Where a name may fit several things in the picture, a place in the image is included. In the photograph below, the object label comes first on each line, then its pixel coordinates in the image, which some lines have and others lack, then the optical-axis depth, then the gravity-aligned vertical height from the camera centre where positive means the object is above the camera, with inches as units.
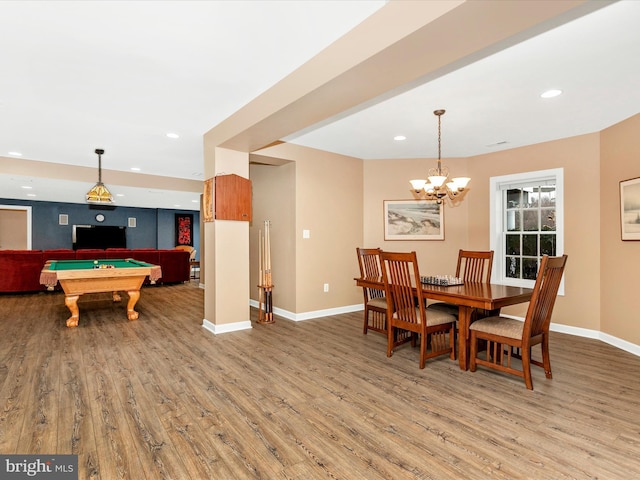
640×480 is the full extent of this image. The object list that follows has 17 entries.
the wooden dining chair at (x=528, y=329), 102.8 -28.2
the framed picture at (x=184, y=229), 529.7 +17.4
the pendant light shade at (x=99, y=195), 196.1 +25.6
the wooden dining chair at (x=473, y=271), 141.3 -13.9
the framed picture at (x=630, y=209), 138.5 +12.8
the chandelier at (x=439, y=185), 139.6 +22.8
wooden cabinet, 163.6 +20.3
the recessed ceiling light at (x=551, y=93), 119.4 +51.2
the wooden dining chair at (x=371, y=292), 151.8 -24.7
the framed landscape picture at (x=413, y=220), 216.4 +12.5
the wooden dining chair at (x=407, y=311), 120.6 -26.2
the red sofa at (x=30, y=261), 266.4 -16.3
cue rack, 185.0 -24.2
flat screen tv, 462.0 +5.7
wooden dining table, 109.9 -19.0
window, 177.9 +9.5
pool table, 170.4 -19.7
